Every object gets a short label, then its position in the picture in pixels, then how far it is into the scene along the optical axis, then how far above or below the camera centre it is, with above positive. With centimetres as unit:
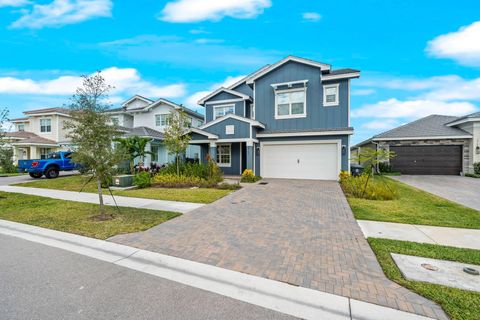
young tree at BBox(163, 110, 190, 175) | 1404 +129
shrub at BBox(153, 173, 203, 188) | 1280 -152
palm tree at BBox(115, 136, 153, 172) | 1549 +75
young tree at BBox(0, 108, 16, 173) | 1058 +60
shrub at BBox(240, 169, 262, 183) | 1436 -140
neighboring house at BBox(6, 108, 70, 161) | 2514 +245
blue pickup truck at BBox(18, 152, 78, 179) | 1647 -83
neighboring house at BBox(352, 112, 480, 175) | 1712 +80
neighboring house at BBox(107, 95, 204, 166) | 2128 +369
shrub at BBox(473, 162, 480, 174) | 1645 -91
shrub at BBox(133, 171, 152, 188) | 1271 -142
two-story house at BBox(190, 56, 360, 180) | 1482 +207
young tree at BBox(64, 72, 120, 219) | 626 +70
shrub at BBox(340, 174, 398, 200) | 939 -154
